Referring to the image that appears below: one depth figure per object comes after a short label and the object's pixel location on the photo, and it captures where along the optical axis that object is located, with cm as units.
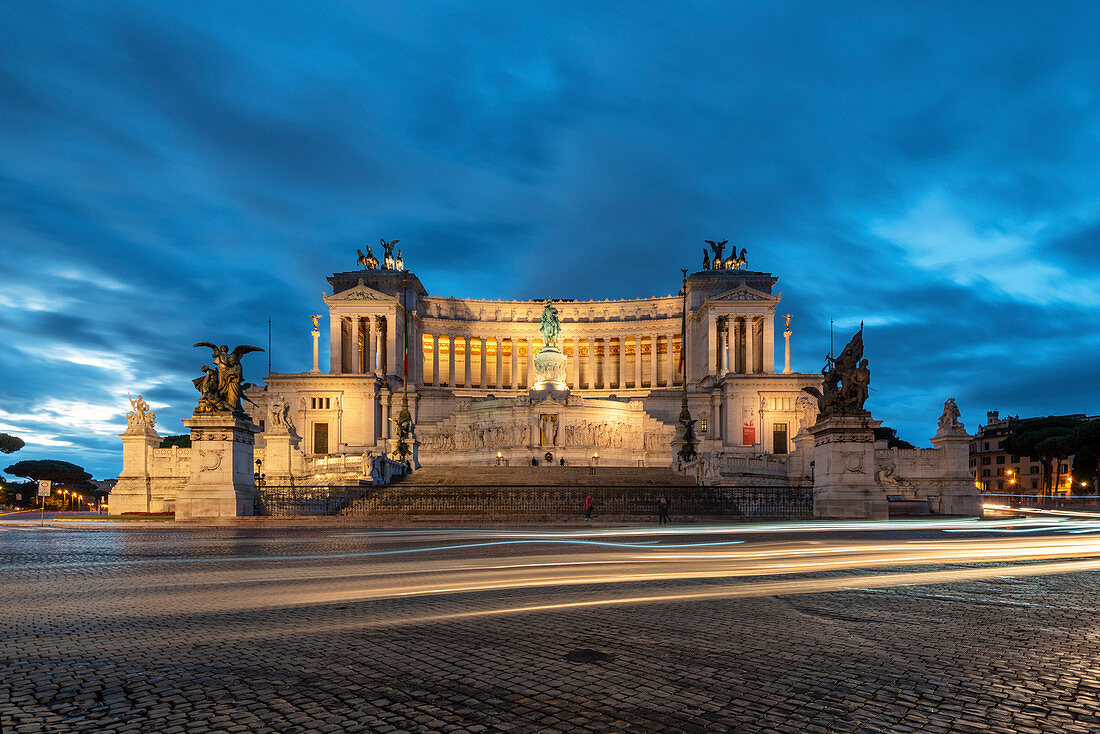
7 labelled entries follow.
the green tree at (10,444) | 8881
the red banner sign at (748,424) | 7906
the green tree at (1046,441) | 8381
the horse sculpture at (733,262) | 9919
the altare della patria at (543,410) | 2836
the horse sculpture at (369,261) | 9612
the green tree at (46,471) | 9168
